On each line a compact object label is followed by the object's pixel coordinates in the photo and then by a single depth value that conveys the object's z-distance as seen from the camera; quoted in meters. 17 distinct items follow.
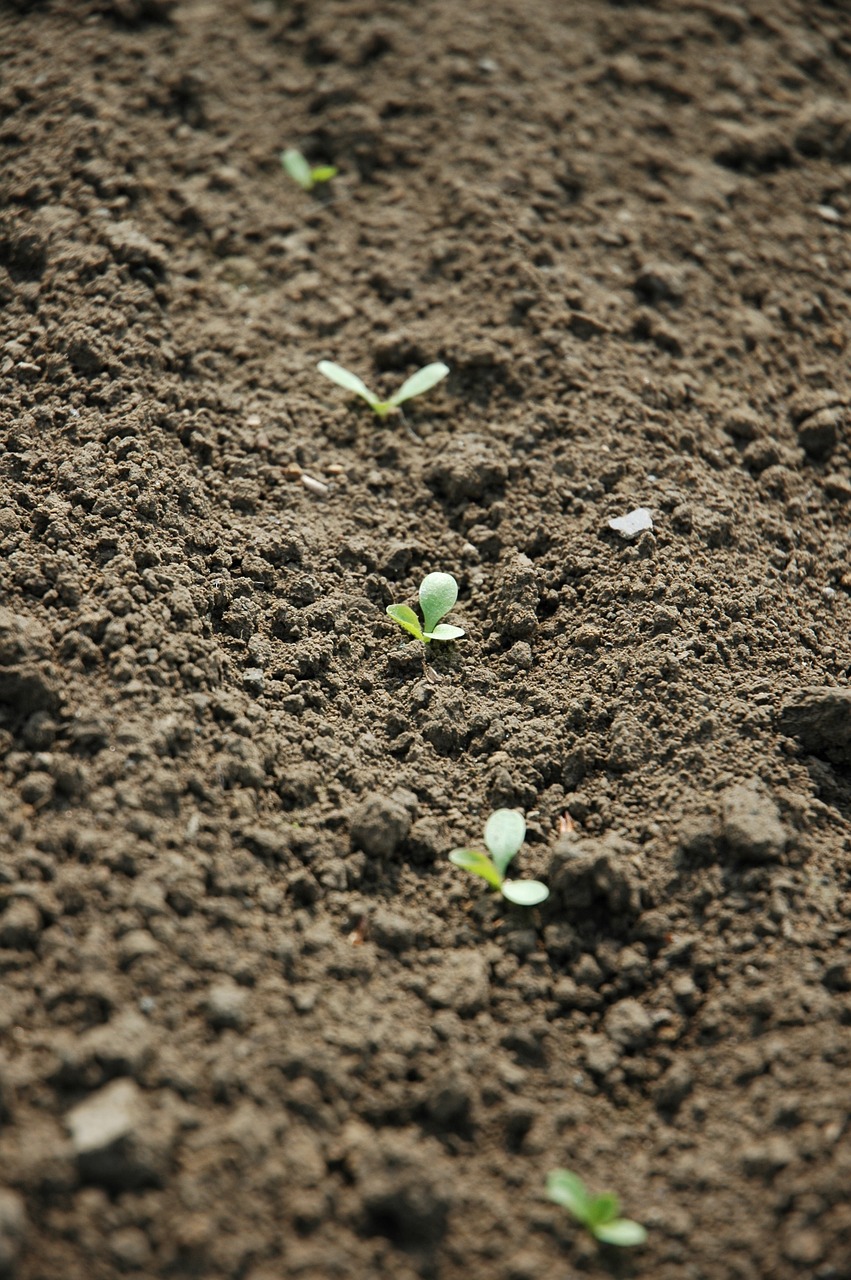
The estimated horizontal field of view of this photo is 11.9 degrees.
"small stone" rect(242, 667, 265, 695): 1.15
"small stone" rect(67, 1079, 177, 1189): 1.07
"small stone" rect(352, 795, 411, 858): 1.13
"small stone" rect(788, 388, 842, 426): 1.22
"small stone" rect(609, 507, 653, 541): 1.18
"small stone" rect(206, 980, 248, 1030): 1.09
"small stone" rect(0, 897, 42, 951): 1.09
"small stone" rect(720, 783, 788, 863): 1.12
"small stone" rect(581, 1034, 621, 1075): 1.10
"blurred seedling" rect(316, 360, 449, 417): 1.21
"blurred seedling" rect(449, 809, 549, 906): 1.12
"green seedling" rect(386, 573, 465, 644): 1.17
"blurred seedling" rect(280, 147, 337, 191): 1.27
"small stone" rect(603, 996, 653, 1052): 1.11
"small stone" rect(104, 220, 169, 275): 1.22
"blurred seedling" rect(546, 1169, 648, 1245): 1.08
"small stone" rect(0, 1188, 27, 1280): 1.06
